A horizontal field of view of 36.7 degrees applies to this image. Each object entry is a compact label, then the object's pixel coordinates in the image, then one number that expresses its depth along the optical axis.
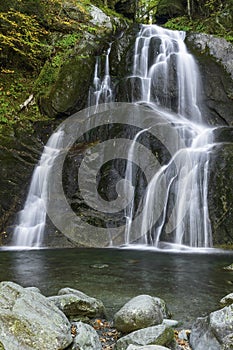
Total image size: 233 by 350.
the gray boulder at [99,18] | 17.61
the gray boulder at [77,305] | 4.13
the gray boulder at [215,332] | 3.26
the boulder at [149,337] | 3.39
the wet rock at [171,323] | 3.98
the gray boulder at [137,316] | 3.78
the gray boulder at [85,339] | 3.36
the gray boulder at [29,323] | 3.11
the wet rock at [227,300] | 4.50
